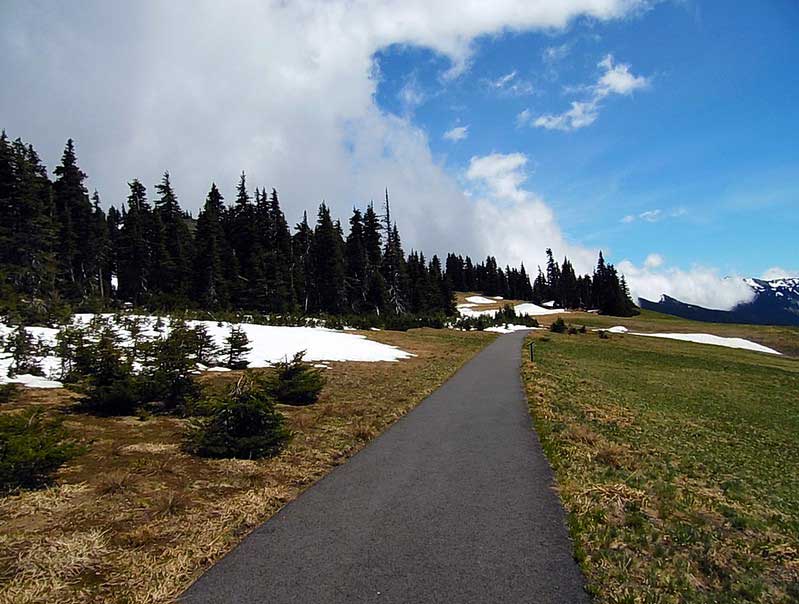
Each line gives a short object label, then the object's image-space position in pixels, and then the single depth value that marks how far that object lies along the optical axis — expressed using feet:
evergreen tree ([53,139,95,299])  178.09
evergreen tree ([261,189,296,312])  189.98
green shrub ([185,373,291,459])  30.27
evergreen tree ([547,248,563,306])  467.52
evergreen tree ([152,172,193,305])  176.65
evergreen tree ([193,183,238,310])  174.70
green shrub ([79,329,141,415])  38.81
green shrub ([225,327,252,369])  66.85
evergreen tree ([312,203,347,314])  215.51
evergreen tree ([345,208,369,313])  230.07
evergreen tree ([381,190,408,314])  225.35
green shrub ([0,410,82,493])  21.94
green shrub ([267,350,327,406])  47.65
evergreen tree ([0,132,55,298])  119.95
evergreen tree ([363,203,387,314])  217.36
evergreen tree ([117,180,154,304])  179.01
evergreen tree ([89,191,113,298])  196.03
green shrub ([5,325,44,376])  45.78
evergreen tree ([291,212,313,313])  221.66
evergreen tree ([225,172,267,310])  187.83
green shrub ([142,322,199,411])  40.57
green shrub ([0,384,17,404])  36.45
